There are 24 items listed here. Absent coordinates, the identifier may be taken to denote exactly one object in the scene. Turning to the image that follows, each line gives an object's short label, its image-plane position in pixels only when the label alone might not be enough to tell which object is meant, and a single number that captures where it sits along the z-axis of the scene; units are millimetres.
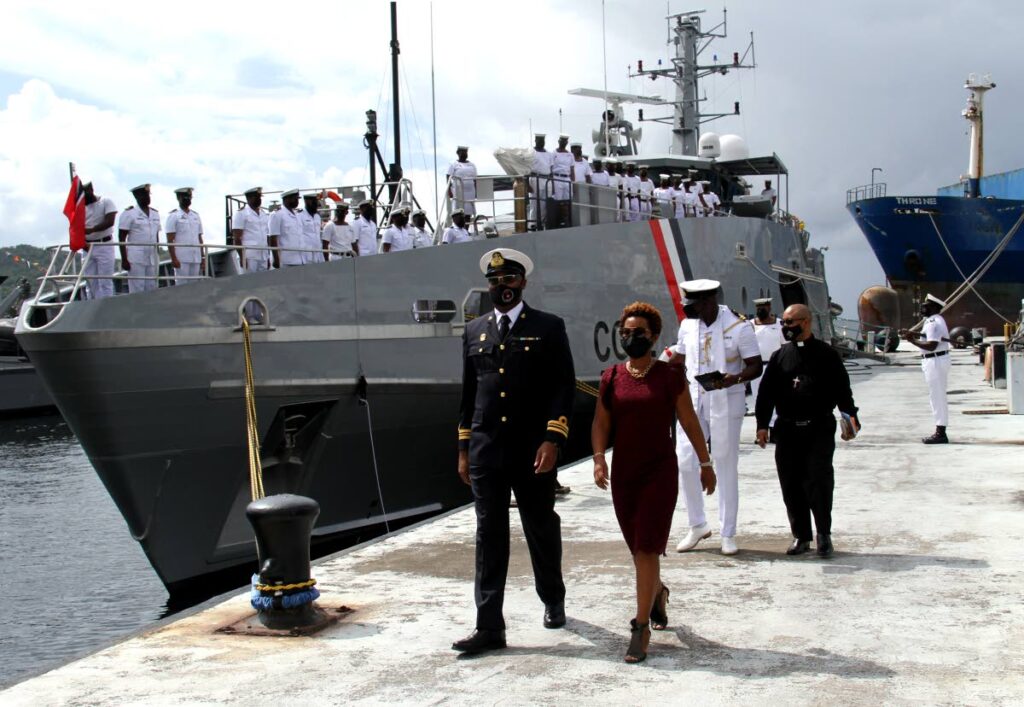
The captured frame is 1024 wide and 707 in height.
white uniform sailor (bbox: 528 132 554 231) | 14273
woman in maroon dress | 4742
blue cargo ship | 47438
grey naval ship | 9320
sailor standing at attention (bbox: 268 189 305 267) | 11328
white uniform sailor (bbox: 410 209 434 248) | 13002
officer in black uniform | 4969
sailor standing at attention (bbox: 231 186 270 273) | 11312
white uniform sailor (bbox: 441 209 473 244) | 12961
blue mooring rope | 5297
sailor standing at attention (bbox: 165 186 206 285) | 10602
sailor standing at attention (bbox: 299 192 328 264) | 11562
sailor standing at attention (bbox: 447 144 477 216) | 14156
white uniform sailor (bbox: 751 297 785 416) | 12266
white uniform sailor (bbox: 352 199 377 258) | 12391
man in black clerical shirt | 6449
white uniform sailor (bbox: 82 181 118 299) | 9930
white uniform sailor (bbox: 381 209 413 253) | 12578
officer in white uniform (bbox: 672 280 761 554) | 6711
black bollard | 5309
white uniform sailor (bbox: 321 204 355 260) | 12211
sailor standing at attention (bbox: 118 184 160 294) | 10273
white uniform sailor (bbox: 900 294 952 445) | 11734
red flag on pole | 9773
